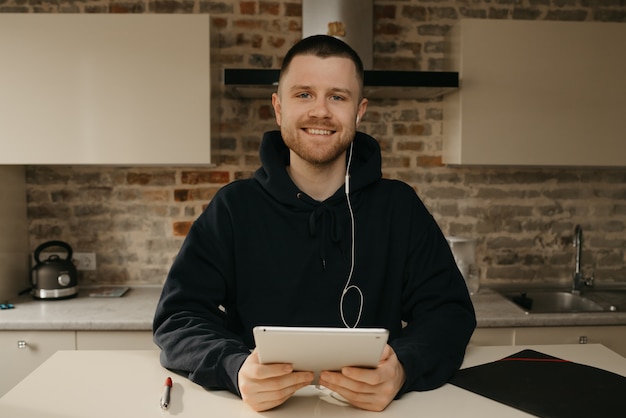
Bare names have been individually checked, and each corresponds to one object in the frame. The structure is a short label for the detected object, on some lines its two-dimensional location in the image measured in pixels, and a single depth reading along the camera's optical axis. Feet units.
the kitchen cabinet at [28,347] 7.49
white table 3.40
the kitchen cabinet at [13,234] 8.61
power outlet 9.45
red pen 3.46
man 4.75
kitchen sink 8.86
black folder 3.43
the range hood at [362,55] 7.61
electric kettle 8.51
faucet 9.36
